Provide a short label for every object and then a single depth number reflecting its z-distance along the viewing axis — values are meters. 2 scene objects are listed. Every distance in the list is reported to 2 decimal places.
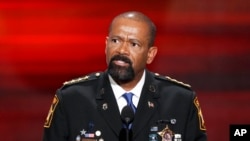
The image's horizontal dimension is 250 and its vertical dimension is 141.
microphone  8.29
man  8.51
